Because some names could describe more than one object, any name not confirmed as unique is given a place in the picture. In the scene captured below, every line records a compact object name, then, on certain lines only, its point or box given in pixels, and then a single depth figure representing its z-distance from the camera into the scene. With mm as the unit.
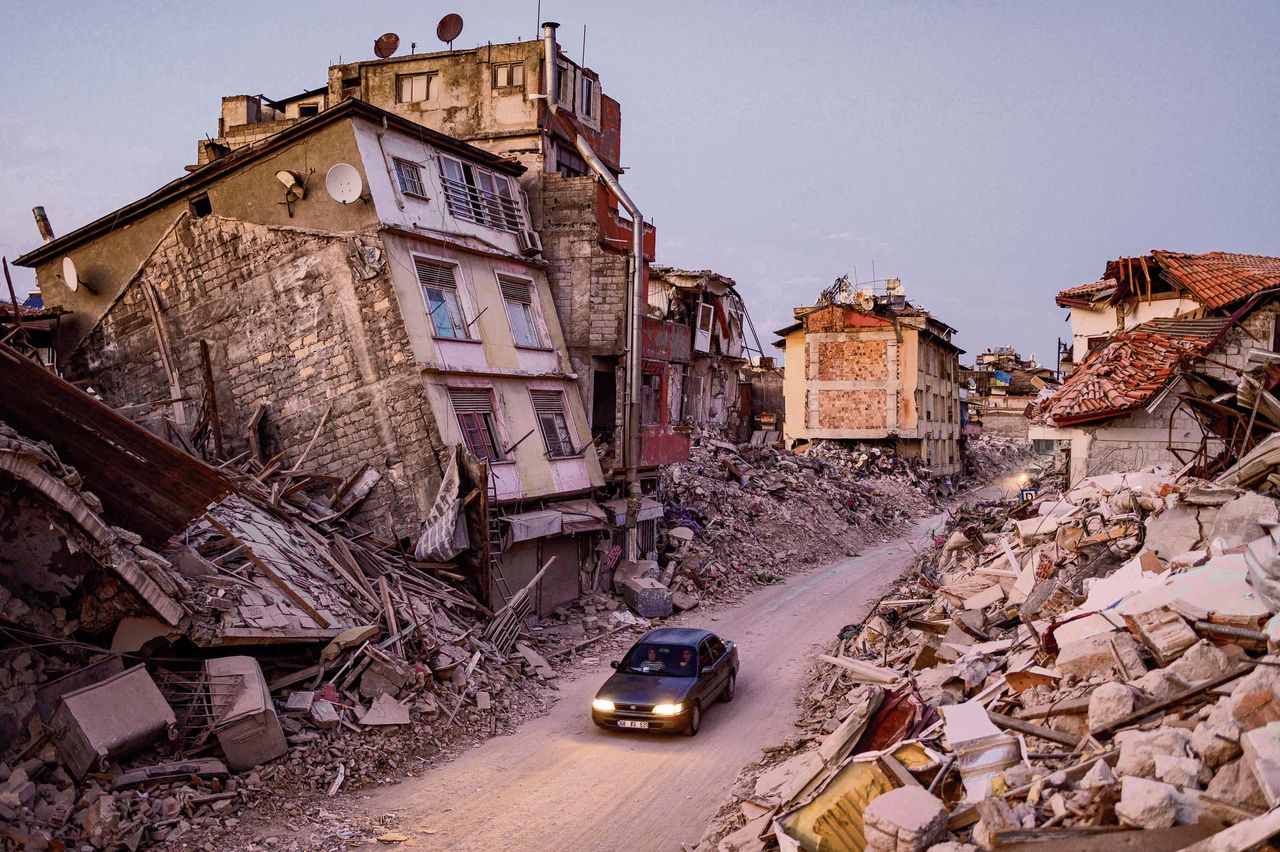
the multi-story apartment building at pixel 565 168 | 24922
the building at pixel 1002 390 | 78125
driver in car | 15750
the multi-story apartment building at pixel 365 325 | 20062
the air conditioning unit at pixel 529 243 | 24234
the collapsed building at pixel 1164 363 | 20344
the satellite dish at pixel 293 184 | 20875
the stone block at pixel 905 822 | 7332
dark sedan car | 14805
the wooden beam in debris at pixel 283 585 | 14445
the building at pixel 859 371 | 51000
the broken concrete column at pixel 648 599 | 24047
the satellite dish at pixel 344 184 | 20000
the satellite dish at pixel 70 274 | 25000
